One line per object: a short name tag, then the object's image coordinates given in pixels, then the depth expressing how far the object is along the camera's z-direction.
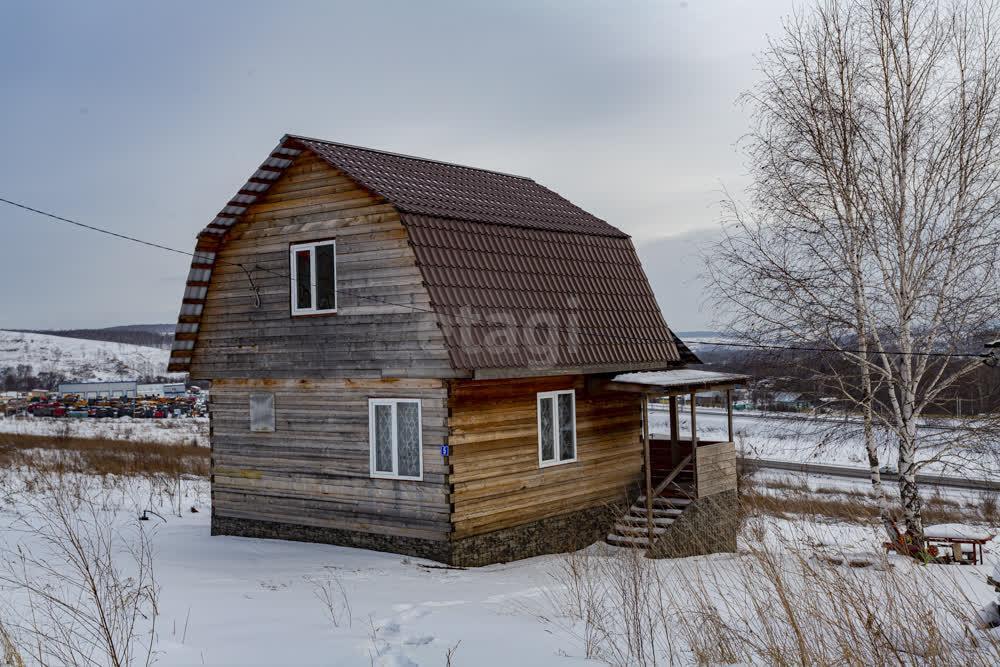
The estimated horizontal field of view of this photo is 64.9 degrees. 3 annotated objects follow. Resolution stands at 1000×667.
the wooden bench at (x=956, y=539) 13.11
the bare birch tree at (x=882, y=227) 14.20
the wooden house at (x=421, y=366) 11.71
